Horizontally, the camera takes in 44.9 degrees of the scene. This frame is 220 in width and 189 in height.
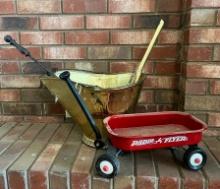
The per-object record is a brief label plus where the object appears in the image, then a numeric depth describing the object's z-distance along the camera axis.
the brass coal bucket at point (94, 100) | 1.02
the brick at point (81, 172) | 0.94
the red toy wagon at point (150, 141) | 0.90
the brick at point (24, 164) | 0.96
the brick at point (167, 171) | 0.91
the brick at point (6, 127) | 1.31
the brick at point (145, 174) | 0.92
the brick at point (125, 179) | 0.92
